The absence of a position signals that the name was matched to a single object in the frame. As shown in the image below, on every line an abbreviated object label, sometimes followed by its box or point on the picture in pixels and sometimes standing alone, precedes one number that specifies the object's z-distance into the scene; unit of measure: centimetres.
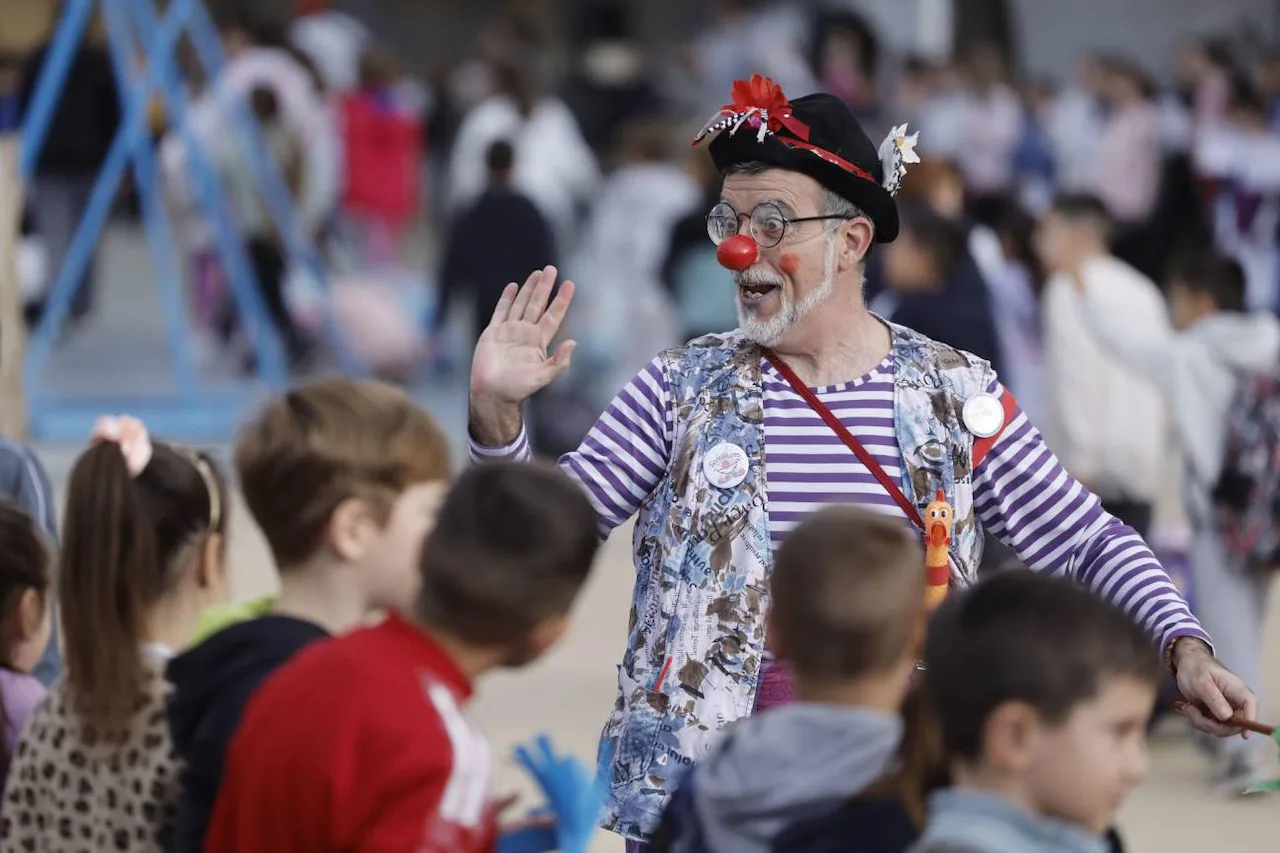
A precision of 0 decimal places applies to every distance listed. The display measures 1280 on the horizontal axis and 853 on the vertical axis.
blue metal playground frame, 2147
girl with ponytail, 577
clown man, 663
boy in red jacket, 477
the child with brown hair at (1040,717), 480
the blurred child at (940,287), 1386
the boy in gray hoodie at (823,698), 489
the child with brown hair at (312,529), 549
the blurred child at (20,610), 670
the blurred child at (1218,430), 1292
